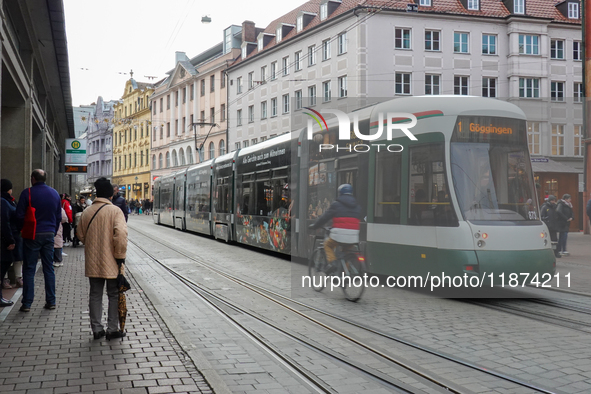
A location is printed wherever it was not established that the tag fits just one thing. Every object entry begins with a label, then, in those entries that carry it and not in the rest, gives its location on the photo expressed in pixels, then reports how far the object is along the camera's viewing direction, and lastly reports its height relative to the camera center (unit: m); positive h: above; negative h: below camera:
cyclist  9.20 -0.25
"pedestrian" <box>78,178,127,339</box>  6.21 -0.51
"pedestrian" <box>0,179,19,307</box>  8.02 -0.36
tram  8.77 +0.27
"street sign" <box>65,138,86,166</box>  23.09 +1.94
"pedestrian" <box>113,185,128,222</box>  13.98 +0.08
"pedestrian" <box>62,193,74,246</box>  16.05 -0.45
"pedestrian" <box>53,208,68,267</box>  12.48 -0.96
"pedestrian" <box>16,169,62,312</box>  7.78 -0.36
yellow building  75.62 +7.45
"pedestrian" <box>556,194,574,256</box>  16.30 -0.26
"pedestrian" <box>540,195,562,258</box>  16.48 -0.29
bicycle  8.89 -0.98
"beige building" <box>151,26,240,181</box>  56.28 +9.73
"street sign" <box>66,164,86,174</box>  22.80 +1.28
